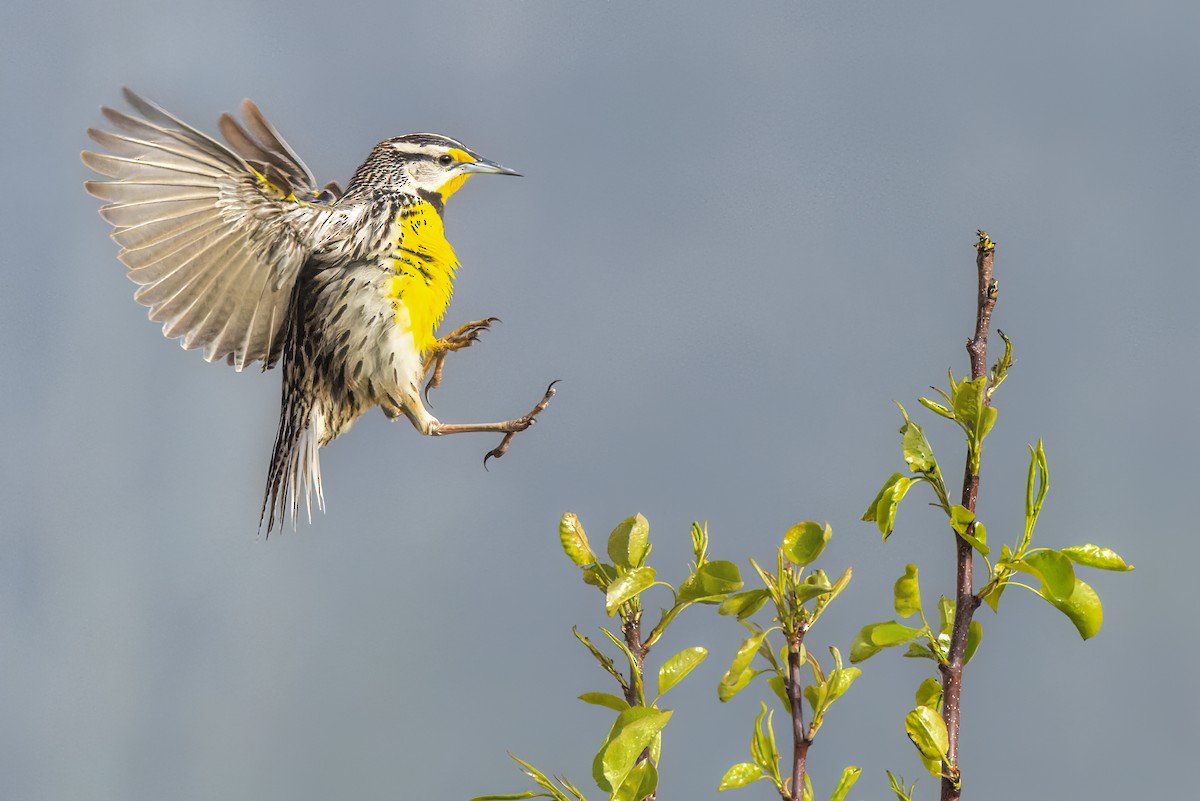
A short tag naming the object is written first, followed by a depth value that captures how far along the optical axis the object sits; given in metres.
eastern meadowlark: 11.21
